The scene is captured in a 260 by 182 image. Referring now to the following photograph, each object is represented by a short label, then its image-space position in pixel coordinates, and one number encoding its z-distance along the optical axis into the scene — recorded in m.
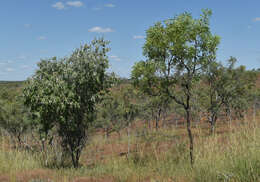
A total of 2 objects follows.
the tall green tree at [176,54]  11.31
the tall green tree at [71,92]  13.14
